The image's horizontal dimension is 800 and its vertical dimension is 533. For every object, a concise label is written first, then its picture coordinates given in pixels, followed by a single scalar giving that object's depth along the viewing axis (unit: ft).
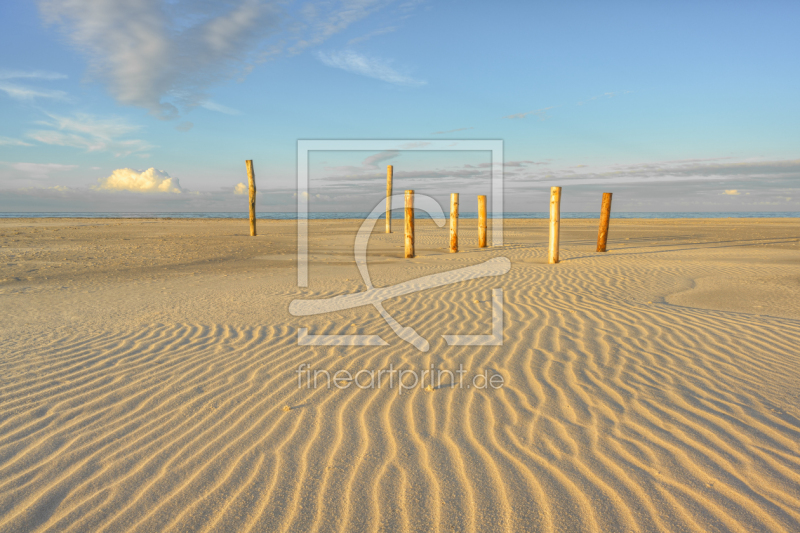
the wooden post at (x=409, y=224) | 43.24
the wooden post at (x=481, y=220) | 52.65
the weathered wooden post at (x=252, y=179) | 67.21
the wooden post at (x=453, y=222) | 50.44
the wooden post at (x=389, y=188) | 71.77
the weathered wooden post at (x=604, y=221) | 47.44
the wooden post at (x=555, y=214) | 39.09
